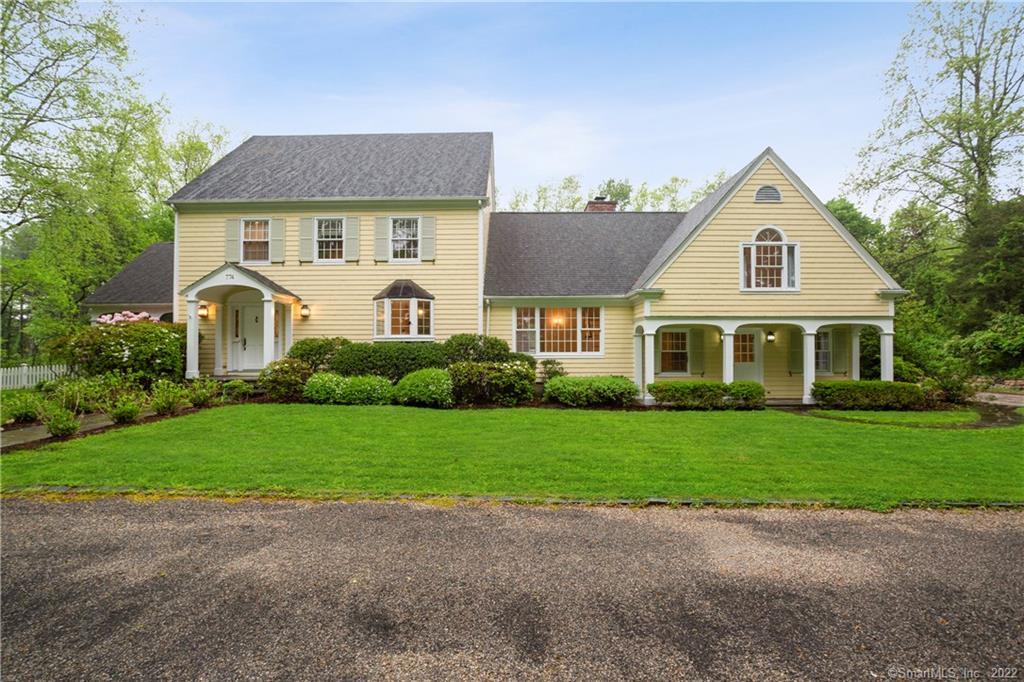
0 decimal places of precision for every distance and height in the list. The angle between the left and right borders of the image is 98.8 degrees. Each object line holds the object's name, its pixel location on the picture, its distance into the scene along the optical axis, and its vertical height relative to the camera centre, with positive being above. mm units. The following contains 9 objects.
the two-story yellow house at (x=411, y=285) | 15000 +1974
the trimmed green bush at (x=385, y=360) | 13758 -575
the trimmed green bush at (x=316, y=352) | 14031 -320
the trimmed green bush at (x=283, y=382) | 12234 -1118
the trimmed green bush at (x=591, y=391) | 12430 -1417
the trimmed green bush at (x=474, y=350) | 14078 -269
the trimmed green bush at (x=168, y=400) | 9977 -1326
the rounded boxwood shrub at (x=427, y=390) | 11680 -1293
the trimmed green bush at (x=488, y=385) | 12133 -1202
